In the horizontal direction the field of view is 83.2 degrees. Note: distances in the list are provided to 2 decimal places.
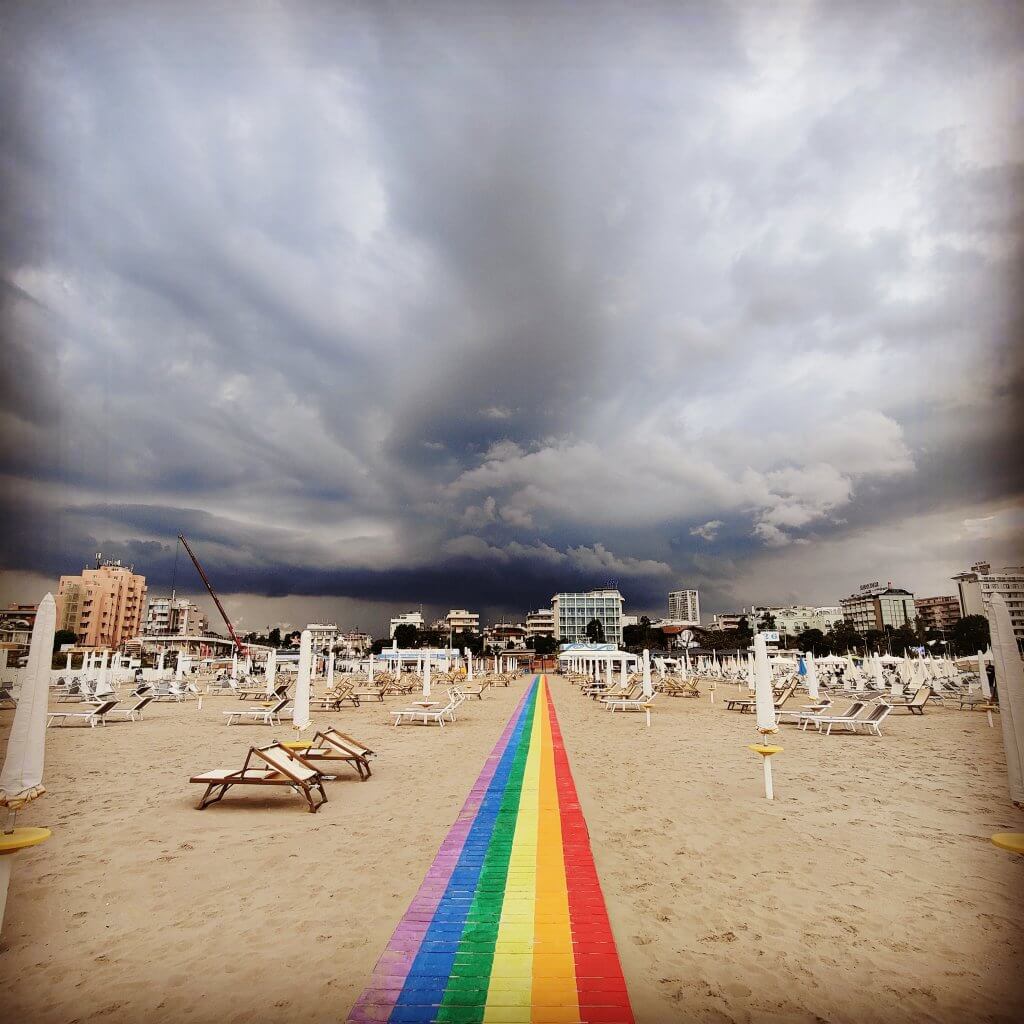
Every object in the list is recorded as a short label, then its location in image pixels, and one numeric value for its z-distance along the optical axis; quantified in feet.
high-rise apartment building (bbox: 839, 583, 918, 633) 510.17
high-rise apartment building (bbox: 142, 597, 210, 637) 488.02
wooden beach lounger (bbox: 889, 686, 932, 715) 57.26
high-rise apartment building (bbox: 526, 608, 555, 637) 512.63
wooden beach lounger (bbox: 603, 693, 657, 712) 63.87
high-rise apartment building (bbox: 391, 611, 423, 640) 576.53
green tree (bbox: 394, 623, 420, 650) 420.56
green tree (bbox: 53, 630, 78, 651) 217.95
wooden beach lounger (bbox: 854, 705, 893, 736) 44.65
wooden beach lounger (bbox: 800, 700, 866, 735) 44.99
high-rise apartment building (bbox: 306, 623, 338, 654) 453.99
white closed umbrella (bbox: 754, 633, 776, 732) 24.84
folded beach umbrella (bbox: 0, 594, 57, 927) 10.44
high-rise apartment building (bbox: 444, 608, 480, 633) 541.34
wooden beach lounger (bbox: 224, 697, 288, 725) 50.65
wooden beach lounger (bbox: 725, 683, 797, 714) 65.43
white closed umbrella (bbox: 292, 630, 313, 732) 28.19
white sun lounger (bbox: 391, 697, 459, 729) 51.37
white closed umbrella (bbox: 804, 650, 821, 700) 66.08
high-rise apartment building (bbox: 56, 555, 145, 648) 325.75
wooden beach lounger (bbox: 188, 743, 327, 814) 23.07
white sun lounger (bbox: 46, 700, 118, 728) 47.76
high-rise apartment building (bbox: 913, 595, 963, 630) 495.82
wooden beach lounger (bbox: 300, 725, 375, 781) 29.14
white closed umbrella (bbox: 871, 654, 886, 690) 76.84
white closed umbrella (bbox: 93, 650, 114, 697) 60.88
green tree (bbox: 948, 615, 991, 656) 239.30
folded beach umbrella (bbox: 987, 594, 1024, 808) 10.59
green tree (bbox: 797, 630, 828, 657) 300.59
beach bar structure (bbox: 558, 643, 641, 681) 106.36
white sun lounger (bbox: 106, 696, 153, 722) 52.70
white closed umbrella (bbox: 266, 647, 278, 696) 69.82
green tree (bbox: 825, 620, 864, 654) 300.81
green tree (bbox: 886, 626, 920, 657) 308.19
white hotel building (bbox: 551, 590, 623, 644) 462.60
